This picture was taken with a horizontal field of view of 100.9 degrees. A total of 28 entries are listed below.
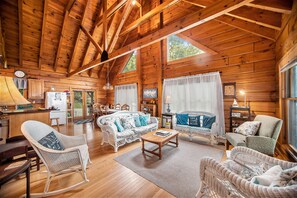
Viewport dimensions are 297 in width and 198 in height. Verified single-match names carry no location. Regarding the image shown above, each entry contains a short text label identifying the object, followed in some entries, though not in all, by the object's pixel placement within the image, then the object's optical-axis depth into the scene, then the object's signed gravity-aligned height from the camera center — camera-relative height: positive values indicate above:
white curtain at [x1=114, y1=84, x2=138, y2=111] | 6.78 +0.22
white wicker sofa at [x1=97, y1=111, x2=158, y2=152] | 3.17 -0.93
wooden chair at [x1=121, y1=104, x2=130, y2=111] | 6.64 -0.45
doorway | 7.35 -0.26
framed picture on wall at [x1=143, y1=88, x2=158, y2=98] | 5.86 +0.28
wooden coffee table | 2.66 -0.92
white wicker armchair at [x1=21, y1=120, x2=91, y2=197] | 1.69 -0.83
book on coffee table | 3.02 -0.89
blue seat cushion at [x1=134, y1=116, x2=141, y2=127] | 3.85 -0.71
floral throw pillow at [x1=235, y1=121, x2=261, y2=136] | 2.62 -0.69
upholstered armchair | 2.23 -0.78
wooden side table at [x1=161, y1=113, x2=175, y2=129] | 4.77 -0.79
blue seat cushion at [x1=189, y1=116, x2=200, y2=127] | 3.90 -0.74
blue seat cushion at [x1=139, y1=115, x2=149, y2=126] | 3.99 -0.71
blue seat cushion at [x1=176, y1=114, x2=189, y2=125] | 4.17 -0.72
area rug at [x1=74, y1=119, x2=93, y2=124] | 6.71 -1.23
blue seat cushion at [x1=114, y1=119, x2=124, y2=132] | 3.37 -0.73
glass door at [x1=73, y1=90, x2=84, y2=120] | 7.30 -0.33
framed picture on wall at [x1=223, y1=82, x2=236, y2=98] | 3.79 +0.23
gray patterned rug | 1.89 -1.34
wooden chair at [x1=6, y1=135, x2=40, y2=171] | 2.10 -0.74
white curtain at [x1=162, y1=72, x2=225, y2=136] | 3.94 +0.15
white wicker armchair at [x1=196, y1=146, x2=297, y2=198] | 0.85 -0.74
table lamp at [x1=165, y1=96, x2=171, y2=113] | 4.91 -0.07
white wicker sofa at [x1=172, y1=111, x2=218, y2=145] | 3.54 -1.00
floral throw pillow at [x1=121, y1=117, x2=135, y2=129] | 3.57 -0.71
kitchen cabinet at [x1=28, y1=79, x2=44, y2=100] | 5.59 +0.53
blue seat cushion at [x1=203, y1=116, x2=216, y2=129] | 3.67 -0.71
